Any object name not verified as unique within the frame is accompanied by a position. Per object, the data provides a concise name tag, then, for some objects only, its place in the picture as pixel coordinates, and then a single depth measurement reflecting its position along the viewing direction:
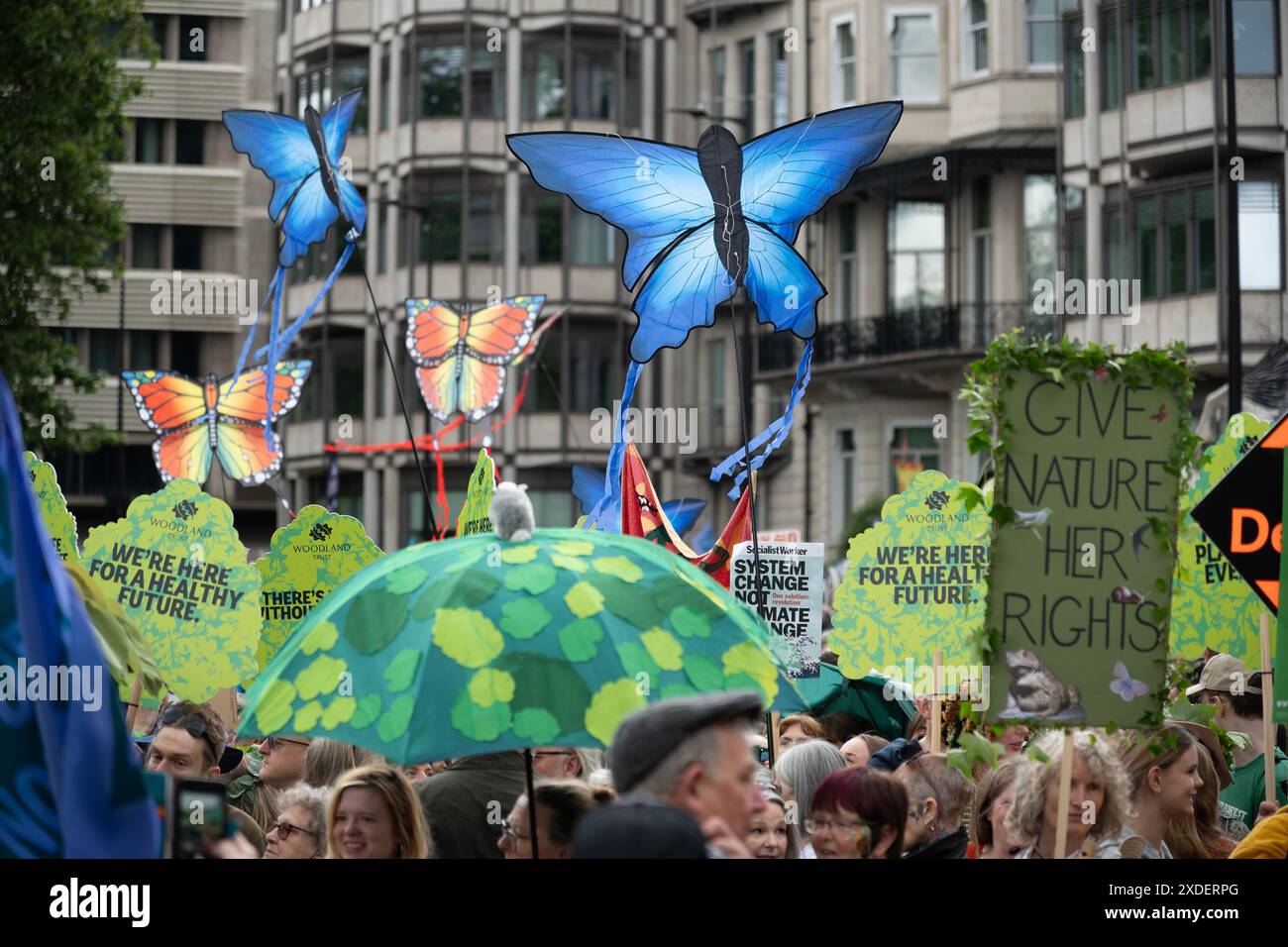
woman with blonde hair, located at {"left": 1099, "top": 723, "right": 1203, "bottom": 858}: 6.84
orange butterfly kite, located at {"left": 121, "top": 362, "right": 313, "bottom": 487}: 20.31
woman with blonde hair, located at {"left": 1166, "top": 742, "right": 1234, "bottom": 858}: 7.00
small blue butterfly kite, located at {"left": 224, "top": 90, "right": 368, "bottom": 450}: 12.12
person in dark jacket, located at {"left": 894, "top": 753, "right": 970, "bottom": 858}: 7.37
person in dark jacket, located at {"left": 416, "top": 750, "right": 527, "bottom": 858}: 6.66
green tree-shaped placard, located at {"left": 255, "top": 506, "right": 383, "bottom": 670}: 11.16
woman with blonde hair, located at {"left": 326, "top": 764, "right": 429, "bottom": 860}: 5.97
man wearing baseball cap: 9.22
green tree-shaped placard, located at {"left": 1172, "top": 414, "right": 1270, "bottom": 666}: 9.47
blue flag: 4.01
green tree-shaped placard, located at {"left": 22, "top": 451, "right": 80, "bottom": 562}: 10.05
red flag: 11.80
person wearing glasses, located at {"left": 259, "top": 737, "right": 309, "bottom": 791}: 8.62
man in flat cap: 3.98
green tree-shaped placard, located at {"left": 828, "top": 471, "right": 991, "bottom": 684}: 10.42
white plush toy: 5.47
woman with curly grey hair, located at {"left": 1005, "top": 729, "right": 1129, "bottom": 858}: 6.37
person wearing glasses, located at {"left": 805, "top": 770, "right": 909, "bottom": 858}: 6.08
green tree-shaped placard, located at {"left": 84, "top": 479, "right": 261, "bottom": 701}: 9.80
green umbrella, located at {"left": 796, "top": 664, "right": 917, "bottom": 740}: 10.73
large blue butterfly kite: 8.09
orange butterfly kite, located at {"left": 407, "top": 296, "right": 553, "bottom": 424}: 24.31
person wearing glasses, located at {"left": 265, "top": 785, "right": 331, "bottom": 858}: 6.74
